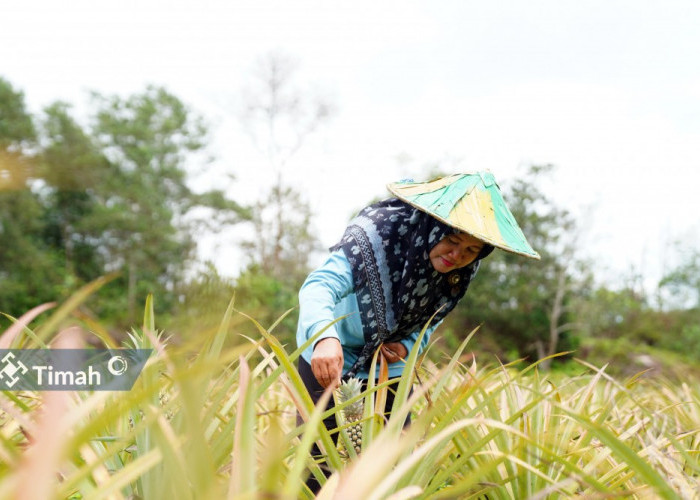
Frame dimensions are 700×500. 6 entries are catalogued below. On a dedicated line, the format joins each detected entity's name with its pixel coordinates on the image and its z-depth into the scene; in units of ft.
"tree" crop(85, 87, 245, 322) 61.05
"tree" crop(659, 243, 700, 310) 71.65
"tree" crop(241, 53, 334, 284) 60.59
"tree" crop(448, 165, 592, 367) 48.03
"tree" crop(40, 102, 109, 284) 60.00
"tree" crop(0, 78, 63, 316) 47.62
